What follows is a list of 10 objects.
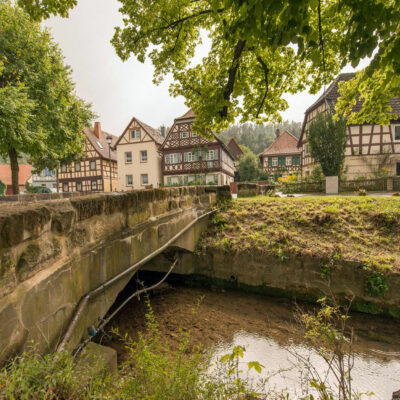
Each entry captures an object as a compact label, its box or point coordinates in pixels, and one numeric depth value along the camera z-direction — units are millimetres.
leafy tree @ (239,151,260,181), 33500
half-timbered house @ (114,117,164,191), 27016
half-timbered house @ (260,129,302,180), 31906
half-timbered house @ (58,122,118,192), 28203
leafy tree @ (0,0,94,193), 9177
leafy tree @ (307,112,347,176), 16406
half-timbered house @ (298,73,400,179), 17641
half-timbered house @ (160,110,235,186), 24703
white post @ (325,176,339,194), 13930
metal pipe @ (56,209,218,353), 1801
